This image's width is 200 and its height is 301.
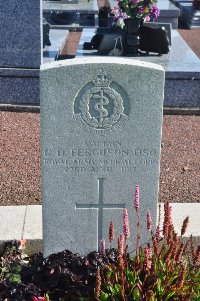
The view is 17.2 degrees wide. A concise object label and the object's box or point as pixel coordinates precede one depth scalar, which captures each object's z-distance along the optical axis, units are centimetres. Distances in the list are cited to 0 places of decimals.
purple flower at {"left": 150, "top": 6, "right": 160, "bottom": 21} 960
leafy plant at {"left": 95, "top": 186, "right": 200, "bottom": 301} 356
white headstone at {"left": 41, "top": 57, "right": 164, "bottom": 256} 404
